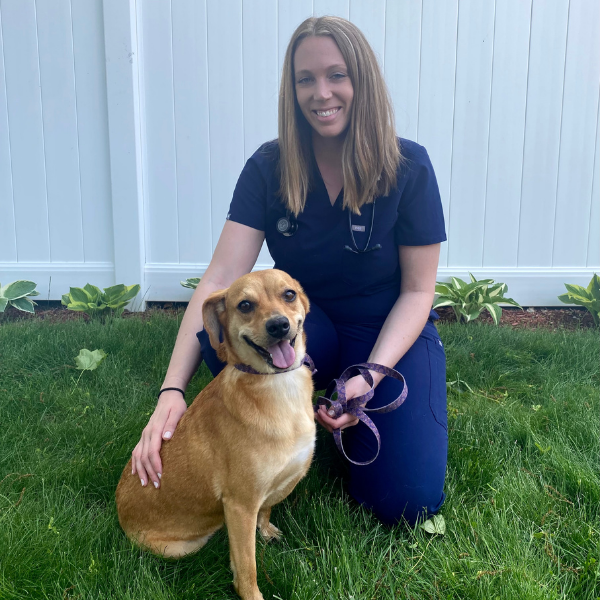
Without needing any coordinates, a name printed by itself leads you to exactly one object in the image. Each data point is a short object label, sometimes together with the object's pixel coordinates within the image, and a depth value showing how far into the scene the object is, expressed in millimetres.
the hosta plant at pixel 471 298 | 4160
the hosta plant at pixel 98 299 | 4207
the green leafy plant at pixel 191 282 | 4320
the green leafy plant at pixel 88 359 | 3172
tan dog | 1681
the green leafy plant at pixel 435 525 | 1923
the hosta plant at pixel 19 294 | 4316
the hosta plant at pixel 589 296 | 4246
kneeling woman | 2172
